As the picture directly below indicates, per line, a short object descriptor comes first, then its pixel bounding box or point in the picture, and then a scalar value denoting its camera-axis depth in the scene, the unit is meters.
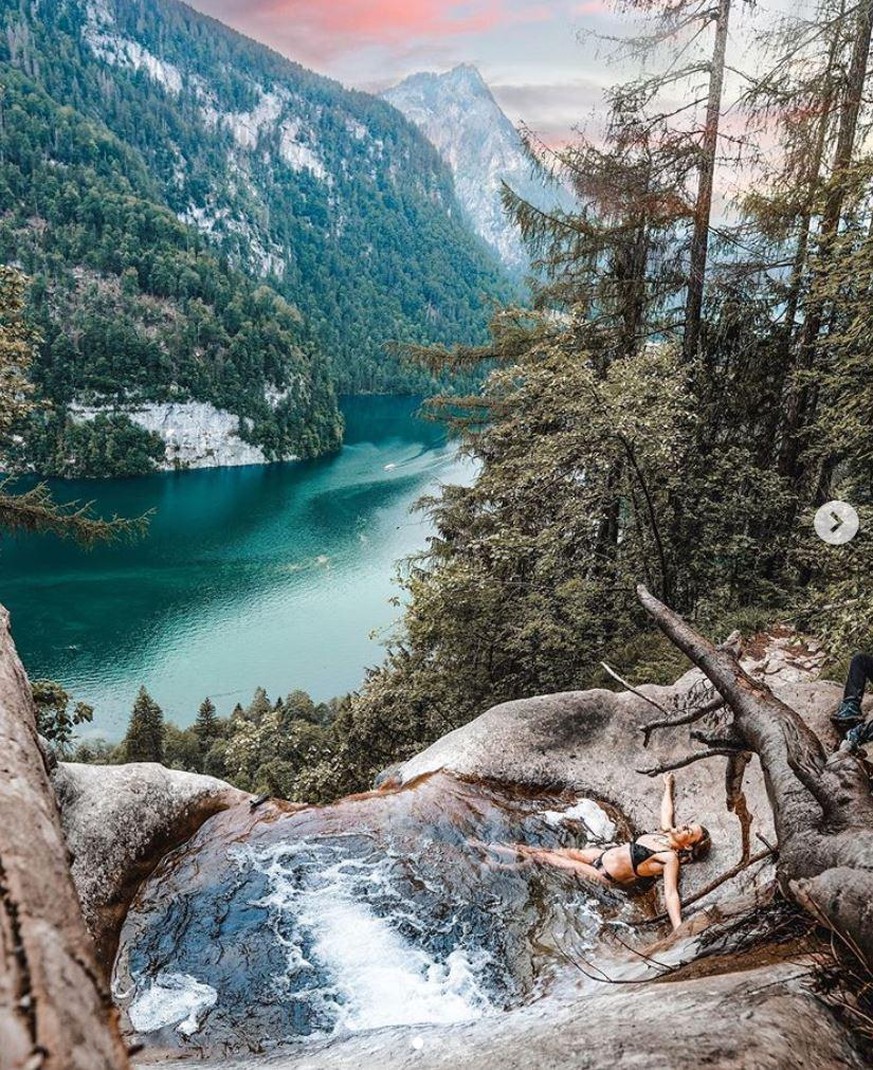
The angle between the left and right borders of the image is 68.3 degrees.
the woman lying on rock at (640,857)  5.68
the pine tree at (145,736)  30.97
